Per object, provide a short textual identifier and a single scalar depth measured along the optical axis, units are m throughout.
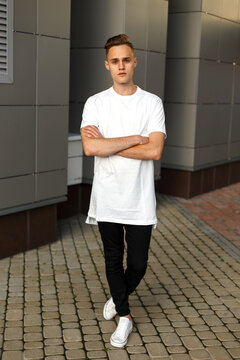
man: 3.99
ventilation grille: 5.84
